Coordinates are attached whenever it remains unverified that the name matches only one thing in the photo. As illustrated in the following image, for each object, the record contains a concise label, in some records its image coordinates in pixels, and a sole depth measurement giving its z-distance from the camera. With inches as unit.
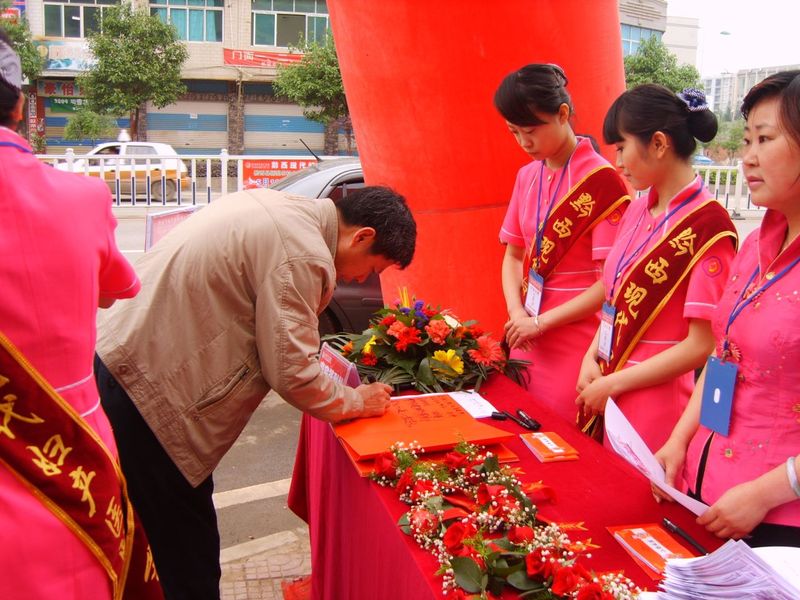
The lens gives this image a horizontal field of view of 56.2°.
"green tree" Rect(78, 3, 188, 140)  821.2
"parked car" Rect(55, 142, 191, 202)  431.0
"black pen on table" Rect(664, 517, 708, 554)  49.0
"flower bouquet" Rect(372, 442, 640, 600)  42.7
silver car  181.8
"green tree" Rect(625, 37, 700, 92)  973.8
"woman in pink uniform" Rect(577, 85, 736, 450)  68.9
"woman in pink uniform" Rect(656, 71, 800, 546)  49.6
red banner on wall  943.7
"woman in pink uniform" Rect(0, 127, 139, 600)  45.8
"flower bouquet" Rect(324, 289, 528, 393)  82.7
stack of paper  35.8
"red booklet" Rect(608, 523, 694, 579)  46.8
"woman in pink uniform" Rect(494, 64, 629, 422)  85.2
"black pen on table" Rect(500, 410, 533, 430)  71.5
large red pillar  121.8
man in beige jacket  65.2
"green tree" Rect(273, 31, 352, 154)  842.8
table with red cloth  49.9
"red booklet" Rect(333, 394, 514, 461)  63.2
